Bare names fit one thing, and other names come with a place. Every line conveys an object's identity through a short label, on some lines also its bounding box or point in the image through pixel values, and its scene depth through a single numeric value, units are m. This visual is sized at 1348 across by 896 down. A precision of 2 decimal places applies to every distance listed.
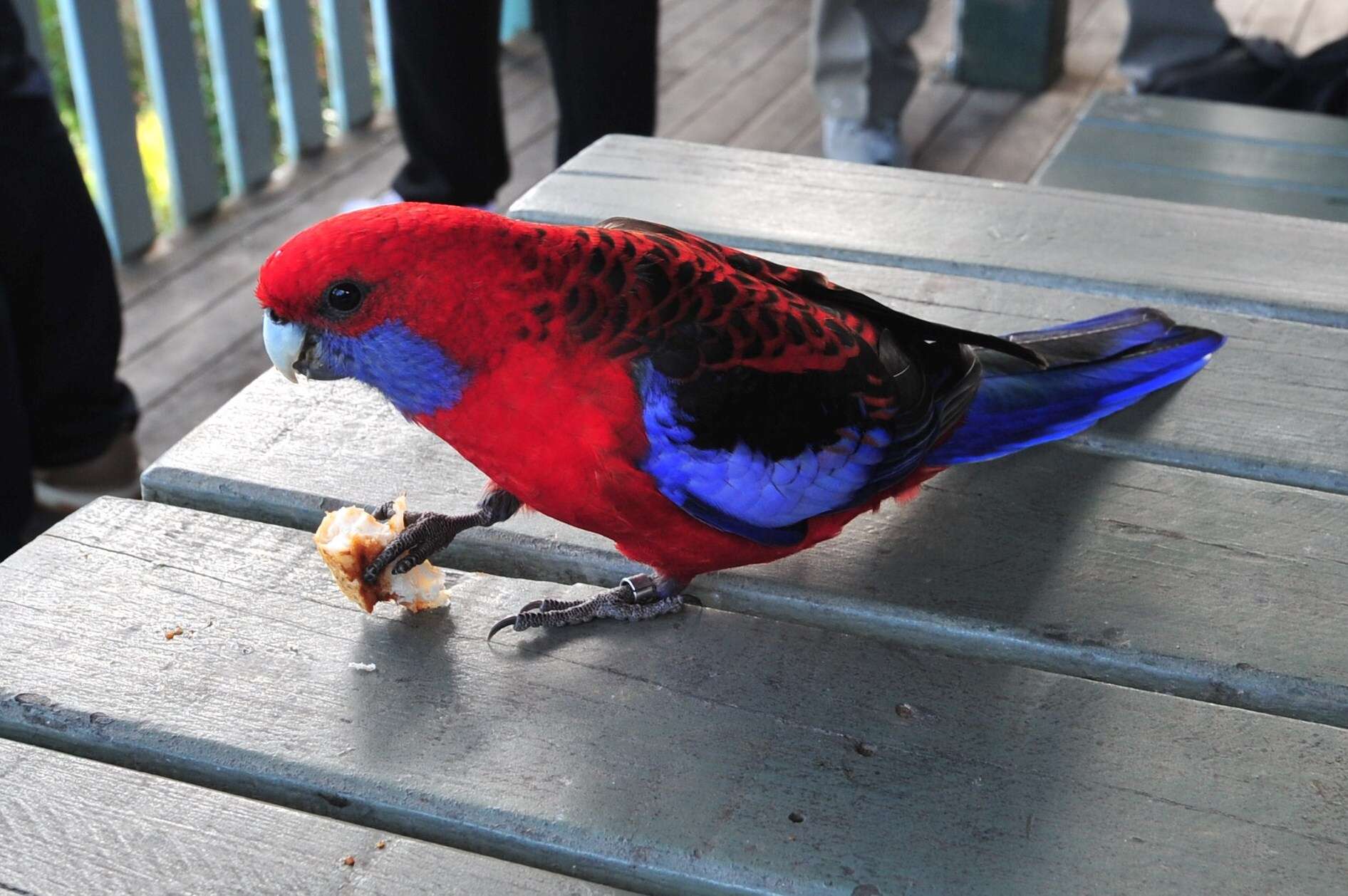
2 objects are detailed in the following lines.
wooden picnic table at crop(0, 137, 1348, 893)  0.81
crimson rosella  0.96
